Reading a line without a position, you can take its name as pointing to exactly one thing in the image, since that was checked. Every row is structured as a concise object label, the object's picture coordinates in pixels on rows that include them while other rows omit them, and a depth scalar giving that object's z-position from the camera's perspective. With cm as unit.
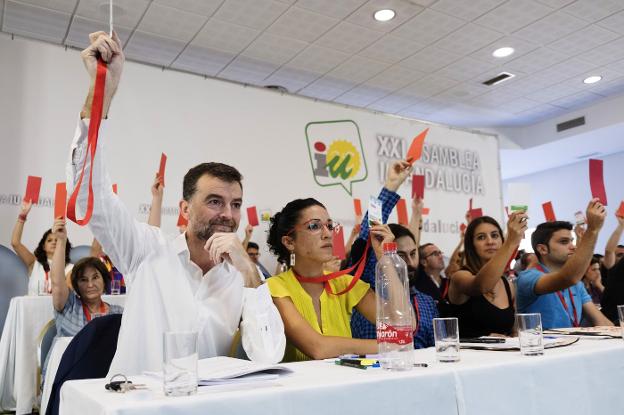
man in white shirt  148
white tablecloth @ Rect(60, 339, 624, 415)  91
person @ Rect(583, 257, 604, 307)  494
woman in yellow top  199
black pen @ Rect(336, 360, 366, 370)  119
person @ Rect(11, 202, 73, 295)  413
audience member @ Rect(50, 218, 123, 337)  342
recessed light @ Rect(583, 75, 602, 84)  668
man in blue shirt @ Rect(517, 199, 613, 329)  258
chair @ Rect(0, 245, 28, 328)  420
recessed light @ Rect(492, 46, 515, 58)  571
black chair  141
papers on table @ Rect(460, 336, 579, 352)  149
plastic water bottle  119
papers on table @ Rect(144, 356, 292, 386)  99
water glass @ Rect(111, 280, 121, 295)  409
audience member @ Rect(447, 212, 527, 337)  241
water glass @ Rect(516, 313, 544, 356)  135
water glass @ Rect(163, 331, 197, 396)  92
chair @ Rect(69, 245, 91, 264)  439
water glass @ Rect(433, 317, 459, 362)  130
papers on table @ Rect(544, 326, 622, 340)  178
